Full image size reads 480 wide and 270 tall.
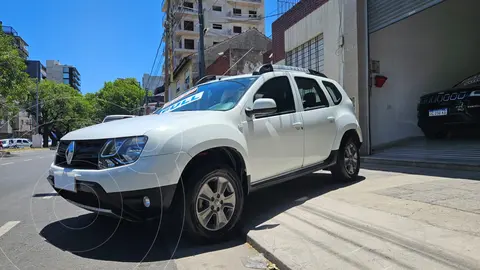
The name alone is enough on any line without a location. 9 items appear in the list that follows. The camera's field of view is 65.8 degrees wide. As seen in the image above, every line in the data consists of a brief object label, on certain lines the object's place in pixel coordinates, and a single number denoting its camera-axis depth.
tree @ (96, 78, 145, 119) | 68.06
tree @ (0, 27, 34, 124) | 21.75
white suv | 3.29
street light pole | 76.88
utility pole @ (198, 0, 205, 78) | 14.88
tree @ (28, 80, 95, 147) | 50.62
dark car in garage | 7.49
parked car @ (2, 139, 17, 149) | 44.26
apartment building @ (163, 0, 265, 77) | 53.66
